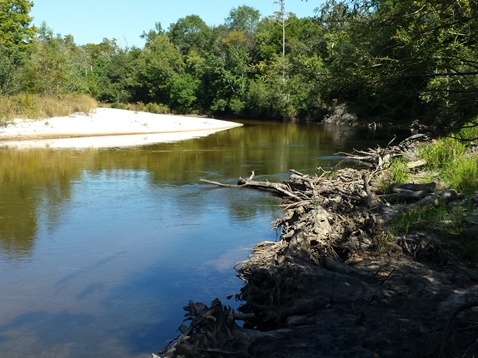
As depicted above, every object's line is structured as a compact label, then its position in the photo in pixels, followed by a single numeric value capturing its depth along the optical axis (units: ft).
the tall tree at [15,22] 157.38
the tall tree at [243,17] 298.56
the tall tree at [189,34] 257.22
